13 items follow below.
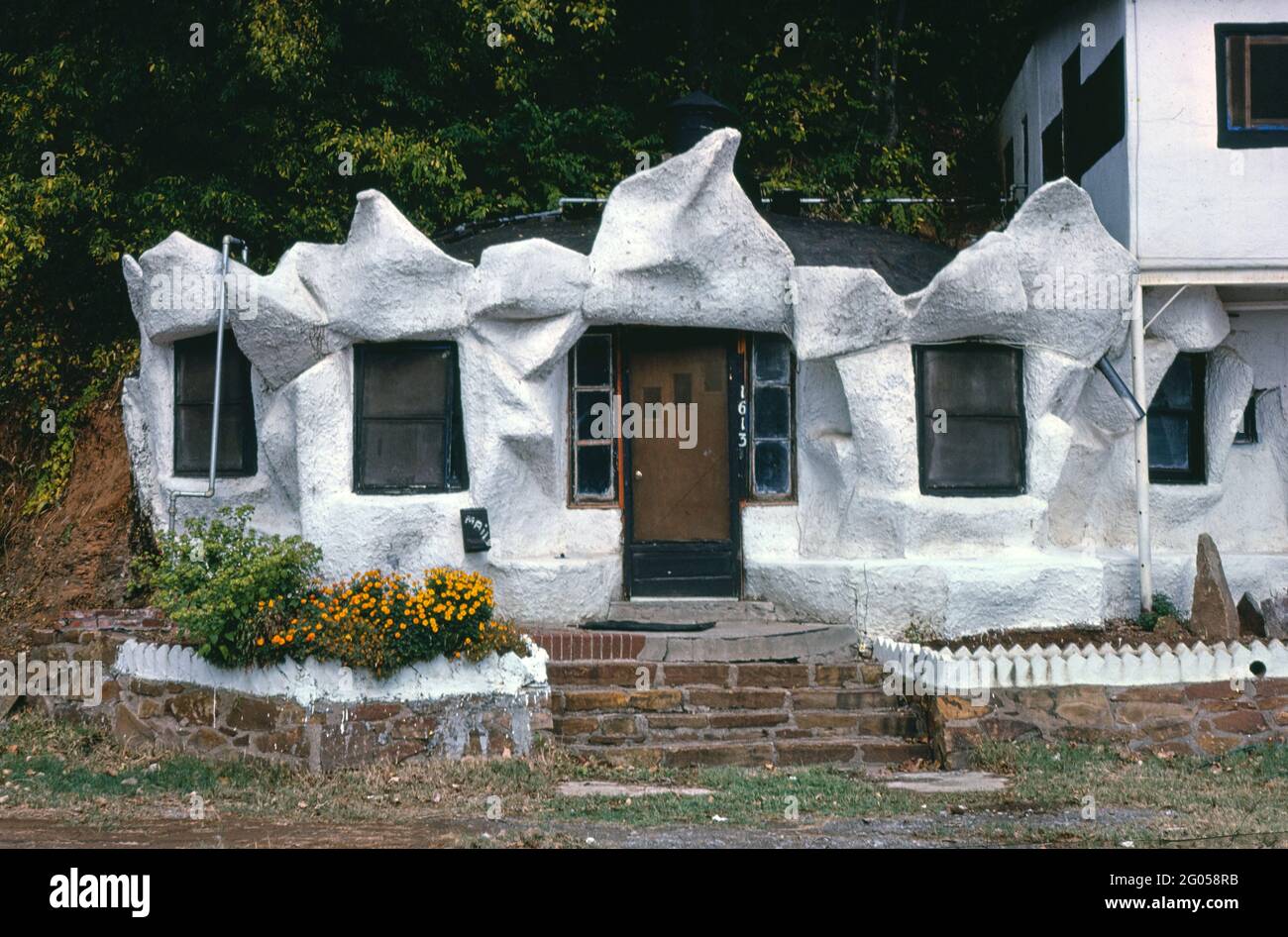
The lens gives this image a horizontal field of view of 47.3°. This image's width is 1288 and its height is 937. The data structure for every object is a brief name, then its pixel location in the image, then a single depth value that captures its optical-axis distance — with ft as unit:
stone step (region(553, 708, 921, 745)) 36.88
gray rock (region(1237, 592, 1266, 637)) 44.52
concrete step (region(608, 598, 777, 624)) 42.55
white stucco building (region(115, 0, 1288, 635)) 42.09
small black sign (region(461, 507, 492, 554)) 41.68
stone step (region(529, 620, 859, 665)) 38.99
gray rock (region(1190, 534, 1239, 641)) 42.88
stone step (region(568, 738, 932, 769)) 36.01
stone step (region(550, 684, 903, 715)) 37.55
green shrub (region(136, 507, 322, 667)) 36.14
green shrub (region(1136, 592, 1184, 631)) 44.50
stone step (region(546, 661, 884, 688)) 38.32
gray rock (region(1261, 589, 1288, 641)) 43.75
